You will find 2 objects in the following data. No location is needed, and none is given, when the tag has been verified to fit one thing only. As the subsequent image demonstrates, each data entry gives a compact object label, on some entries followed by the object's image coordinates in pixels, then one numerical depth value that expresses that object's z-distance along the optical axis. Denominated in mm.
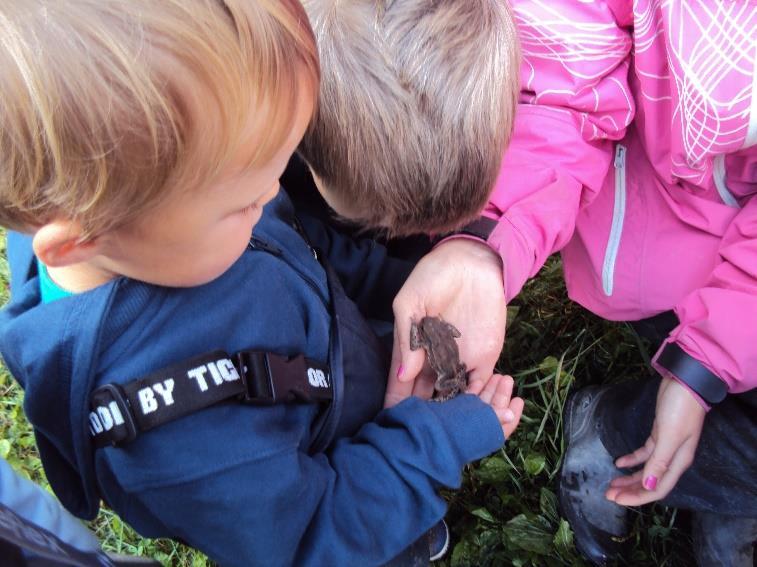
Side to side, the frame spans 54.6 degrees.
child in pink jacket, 554
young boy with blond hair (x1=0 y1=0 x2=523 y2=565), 316
